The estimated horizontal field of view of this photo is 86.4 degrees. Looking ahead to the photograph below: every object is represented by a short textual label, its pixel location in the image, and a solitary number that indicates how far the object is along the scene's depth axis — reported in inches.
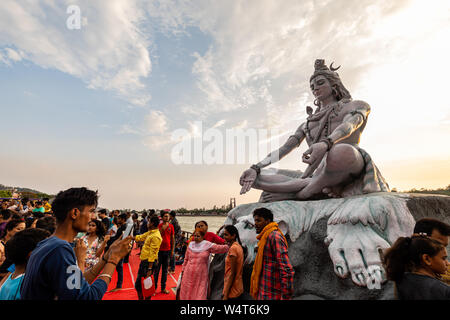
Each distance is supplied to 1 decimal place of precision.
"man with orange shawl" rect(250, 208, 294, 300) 73.9
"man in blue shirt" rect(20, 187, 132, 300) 41.4
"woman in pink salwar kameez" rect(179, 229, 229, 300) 109.9
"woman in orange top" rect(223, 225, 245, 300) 94.2
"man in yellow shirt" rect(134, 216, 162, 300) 140.9
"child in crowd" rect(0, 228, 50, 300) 54.4
